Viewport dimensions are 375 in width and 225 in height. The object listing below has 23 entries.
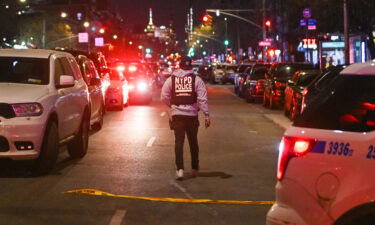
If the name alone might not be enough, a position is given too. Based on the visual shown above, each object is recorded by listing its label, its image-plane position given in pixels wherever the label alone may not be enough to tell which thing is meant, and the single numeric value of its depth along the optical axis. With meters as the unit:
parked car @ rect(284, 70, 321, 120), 18.88
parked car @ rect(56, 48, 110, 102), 20.59
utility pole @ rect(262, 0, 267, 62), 46.51
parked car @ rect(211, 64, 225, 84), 57.56
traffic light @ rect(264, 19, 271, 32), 45.99
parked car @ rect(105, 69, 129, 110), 23.91
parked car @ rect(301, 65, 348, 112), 13.59
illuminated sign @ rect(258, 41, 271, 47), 46.31
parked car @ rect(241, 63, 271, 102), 28.89
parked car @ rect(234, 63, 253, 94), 34.09
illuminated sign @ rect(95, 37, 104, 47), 102.70
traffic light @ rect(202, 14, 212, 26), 48.80
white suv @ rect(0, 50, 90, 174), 9.52
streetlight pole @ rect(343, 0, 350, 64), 25.66
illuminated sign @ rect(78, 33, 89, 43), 90.44
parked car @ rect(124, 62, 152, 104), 28.45
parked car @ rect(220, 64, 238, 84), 56.44
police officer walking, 9.90
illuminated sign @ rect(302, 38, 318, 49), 34.06
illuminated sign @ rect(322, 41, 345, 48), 50.15
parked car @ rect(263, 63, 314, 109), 24.83
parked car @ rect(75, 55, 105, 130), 14.24
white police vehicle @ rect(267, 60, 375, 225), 4.44
